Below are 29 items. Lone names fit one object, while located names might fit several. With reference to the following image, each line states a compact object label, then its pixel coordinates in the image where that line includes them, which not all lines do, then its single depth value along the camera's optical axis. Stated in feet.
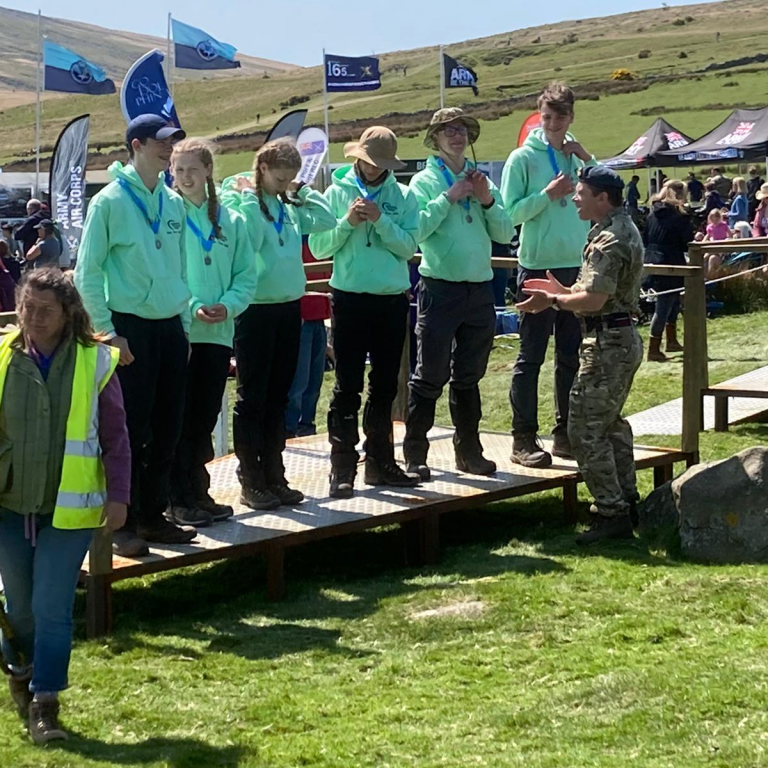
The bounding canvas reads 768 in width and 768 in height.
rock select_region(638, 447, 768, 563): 22.94
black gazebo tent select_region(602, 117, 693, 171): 95.76
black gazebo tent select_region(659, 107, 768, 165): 88.89
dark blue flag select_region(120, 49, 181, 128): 36.94
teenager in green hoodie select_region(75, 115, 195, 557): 20.57
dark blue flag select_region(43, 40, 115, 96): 96.94
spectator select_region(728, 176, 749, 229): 75.36
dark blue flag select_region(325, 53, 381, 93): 107.24
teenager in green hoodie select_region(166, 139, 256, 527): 22.44
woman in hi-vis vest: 15.98
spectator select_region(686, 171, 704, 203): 99.55
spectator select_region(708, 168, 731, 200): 90.55
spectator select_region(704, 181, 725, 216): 82.26
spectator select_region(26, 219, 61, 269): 58.75
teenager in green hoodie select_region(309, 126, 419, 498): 24.07
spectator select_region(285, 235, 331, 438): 34.47
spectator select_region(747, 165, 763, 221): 85.15
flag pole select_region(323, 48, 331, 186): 105.27
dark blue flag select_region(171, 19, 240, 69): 81.15
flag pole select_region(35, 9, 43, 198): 95.35
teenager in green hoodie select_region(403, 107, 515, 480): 25.08
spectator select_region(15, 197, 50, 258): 67.31
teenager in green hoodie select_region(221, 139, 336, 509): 23.24
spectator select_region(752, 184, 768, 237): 64.28
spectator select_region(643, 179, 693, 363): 51.57
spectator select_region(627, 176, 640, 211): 100.83
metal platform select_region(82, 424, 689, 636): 21.27
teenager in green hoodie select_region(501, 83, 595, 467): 26.09
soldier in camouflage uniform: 23.21
